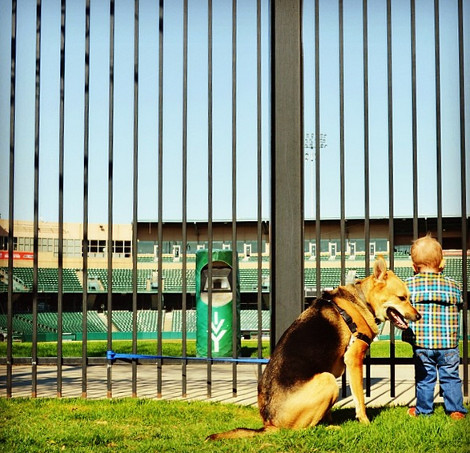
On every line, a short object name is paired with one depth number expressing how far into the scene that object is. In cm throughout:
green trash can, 1170
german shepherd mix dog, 373
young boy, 421
